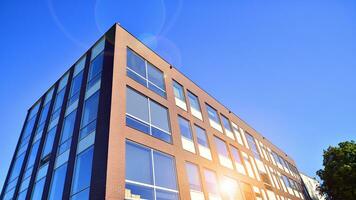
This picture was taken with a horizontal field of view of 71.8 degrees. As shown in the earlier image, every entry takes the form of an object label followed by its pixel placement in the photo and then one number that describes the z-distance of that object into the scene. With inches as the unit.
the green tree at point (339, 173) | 1184.2
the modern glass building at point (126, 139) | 413.1
